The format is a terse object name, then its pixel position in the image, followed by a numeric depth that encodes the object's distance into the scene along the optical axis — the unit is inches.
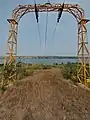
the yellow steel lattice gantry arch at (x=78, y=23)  516.1
